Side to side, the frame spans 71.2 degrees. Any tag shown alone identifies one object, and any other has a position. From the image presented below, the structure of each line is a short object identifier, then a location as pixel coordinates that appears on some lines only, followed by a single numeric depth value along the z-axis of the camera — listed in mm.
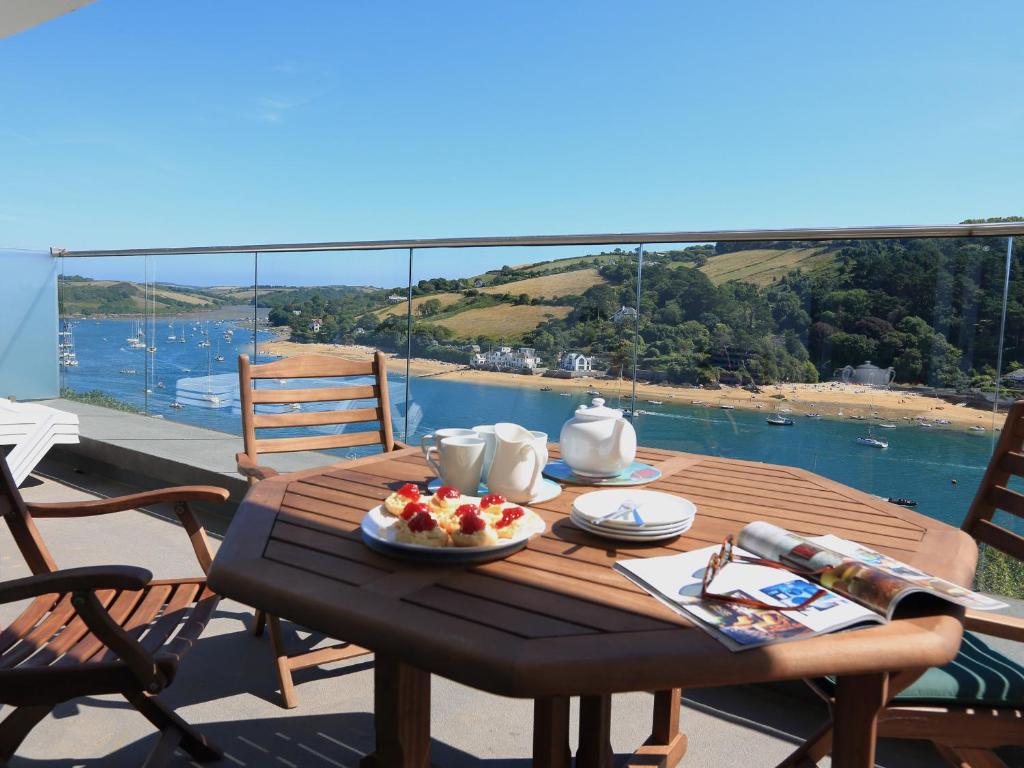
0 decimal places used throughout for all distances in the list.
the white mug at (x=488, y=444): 1371
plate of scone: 1033
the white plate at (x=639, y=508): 1135
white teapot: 1440
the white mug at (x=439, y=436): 1412
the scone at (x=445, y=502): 1105
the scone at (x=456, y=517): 1052
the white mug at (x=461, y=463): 1309
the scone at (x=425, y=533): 1038
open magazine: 859
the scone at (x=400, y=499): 1163
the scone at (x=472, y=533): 1033
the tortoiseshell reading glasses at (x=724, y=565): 908
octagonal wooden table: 784
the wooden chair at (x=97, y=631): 1244
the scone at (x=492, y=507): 1097
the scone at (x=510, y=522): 1080
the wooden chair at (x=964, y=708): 1213
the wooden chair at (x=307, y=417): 2093
